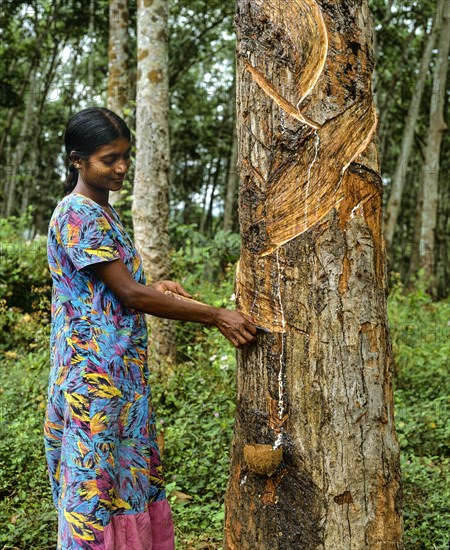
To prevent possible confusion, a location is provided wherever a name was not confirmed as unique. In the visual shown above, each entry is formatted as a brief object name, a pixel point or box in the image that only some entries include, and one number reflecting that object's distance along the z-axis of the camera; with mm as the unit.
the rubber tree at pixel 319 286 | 2107
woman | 2350
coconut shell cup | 2131
